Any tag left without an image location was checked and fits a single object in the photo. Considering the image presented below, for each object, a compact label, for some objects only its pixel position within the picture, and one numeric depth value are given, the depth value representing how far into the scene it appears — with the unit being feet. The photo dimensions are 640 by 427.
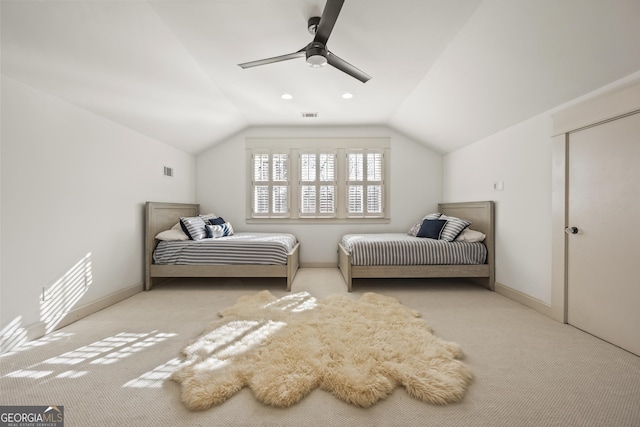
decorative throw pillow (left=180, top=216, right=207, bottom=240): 11.34
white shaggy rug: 4.31
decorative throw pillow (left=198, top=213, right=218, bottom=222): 13.24
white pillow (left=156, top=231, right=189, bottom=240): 10.87
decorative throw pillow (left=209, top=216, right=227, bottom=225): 13.14
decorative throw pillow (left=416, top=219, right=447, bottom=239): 11.81
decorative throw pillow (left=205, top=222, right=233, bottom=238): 12.13
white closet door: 5.83
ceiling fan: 5.24
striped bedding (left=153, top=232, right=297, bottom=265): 10.61
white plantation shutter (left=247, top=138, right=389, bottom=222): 15.01
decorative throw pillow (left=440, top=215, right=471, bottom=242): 11.03
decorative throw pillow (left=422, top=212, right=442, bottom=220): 13.20
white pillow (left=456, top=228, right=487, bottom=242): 10.74
